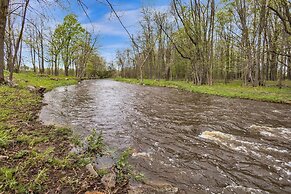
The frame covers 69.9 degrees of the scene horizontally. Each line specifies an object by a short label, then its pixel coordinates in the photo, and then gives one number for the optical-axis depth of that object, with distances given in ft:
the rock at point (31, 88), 46.64
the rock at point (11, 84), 44.74
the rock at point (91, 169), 11.58
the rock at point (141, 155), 15.57
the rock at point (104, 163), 13.16
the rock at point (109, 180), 10.53
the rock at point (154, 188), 10.79
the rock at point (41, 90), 49.58
